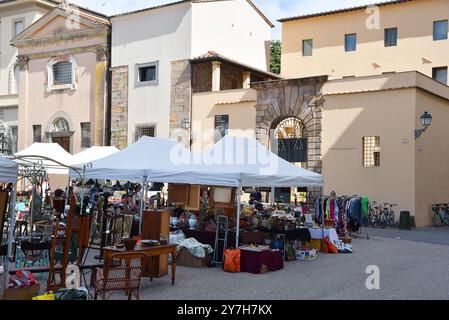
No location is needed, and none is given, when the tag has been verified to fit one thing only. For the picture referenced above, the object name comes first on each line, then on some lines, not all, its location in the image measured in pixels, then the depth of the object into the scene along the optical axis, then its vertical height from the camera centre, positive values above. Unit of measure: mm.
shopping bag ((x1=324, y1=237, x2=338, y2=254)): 13250 -2043
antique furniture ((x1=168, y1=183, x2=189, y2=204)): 13641 -818
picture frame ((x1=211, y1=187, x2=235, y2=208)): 13141 -879
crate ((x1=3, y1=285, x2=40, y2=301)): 7137 -1751
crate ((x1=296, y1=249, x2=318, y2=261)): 12195 -2055
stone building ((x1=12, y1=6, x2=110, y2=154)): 26406 +3912
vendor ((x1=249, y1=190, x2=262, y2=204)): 18492 -1193
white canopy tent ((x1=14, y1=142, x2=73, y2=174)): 18609 +198
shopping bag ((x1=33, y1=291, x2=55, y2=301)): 6836 -1698
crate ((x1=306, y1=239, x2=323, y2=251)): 13492 -2004
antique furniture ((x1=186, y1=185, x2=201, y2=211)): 13547 -929
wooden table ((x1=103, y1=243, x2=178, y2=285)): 8141 -1413
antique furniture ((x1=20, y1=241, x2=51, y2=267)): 9000 -1794
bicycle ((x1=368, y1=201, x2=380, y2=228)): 19547 -1843
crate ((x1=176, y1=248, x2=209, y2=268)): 10984 -1986
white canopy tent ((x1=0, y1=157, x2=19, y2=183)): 7436 -160
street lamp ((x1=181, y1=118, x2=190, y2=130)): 23719 +1519
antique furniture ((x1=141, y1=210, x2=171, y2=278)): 10086 -1179
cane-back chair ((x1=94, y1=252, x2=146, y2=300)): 7630 -1686
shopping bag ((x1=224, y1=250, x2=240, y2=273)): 10492 -1917
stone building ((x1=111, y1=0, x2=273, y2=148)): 24016 +4708
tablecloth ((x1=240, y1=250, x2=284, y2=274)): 10398 -1887
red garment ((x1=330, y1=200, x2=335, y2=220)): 15430 -1325
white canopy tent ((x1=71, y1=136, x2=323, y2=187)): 11547 -138
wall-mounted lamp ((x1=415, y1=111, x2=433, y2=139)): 18078 +1358
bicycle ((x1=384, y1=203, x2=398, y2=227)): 19281 -1780
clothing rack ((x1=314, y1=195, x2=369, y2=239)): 15258 -1519
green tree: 40031 +7421
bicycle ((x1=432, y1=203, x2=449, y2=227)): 20578 -1953
